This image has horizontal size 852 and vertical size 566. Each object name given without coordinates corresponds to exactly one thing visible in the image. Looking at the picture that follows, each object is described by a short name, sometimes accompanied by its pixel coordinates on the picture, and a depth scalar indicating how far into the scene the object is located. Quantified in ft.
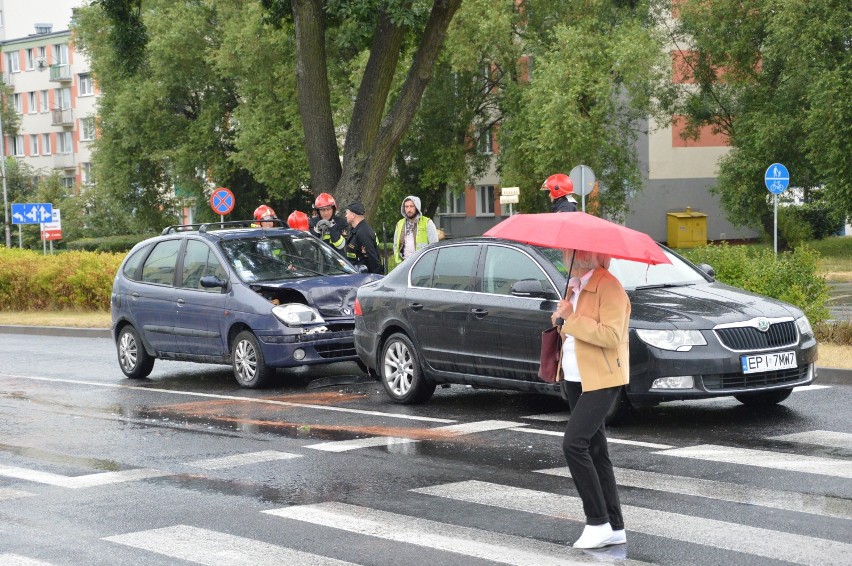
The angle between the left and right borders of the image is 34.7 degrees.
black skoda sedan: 34.40
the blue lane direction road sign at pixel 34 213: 156.04
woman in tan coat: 21.81
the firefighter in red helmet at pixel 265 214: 63.10
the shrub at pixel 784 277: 51.96
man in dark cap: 56.65
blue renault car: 47.50
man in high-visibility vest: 55.16
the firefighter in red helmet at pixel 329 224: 58.29
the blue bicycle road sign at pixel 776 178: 112.98
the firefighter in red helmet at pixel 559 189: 42.82
